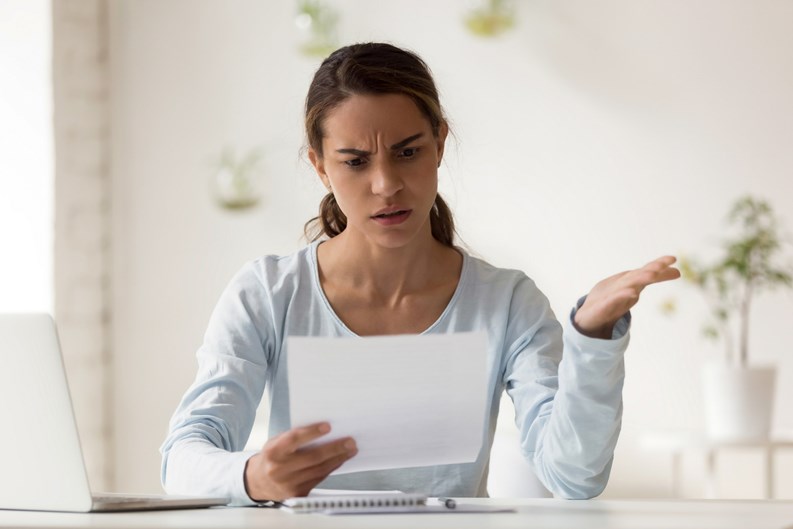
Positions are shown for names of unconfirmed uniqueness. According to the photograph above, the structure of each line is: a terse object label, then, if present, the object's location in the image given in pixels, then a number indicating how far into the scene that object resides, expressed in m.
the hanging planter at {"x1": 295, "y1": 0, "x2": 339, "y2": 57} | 4.57
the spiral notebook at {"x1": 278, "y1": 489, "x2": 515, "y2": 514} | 2.13
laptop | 2.09
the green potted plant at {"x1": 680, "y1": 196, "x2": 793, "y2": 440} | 3.65
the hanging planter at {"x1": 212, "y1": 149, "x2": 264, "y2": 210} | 4.73
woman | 2.33
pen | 2.15
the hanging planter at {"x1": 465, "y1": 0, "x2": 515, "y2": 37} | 4.43
